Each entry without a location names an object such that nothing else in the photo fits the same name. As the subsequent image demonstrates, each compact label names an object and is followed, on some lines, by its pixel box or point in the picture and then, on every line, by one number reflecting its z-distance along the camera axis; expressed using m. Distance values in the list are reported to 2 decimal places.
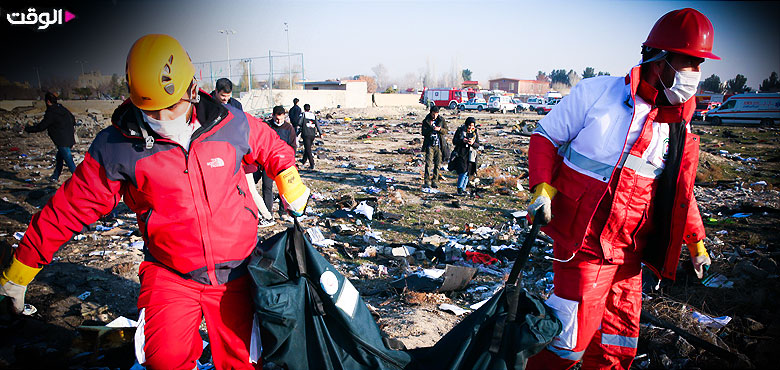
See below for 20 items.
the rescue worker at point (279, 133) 6.50
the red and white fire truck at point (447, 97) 42.25
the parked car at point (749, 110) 22.56
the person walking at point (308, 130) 10.58
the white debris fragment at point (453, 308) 3.78
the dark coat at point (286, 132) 6.93
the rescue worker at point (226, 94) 5.32
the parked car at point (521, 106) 38.62
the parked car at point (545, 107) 37.44
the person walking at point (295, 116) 10.99
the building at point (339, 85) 40.41
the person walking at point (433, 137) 9.18
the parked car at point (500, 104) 37.00
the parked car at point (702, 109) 29.64
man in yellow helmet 1.83
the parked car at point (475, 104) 38.78
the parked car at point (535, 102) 39.00
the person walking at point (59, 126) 8.05
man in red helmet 2.08
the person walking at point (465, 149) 8.52
